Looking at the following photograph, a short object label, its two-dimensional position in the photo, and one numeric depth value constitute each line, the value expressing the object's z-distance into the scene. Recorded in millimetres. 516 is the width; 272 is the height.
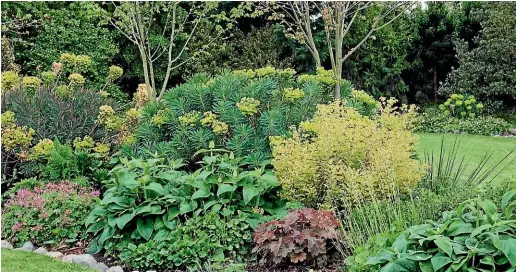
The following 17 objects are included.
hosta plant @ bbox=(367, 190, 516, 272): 2904
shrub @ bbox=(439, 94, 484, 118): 13047
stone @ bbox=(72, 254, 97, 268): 4258
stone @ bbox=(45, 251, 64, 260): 4402
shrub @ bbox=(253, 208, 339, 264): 3906
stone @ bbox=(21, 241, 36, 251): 4605
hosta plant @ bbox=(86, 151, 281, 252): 4387
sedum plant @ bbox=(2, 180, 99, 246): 4715
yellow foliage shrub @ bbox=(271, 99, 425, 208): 4371
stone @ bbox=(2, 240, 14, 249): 4625
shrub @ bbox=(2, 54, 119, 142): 6227
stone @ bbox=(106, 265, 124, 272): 4129
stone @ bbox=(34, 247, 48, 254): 4500
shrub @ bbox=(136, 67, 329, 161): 5371
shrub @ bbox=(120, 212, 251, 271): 4070
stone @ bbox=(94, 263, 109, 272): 4209
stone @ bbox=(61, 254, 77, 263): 4286
